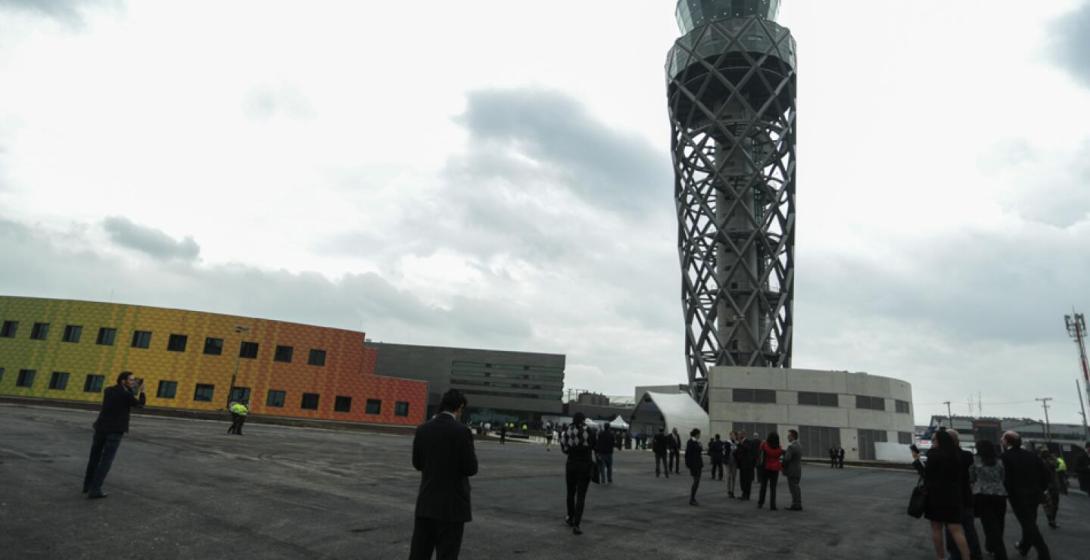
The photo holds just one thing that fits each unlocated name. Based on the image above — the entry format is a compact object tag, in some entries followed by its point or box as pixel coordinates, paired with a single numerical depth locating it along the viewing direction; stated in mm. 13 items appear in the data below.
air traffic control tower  59000
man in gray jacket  11570
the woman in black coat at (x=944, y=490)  6359
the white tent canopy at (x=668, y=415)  48156
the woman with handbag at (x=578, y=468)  7707
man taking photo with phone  7344
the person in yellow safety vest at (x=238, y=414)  22703
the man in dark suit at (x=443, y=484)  3975
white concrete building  46375
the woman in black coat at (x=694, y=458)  11664
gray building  92062
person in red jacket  11711
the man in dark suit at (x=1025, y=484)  7539
